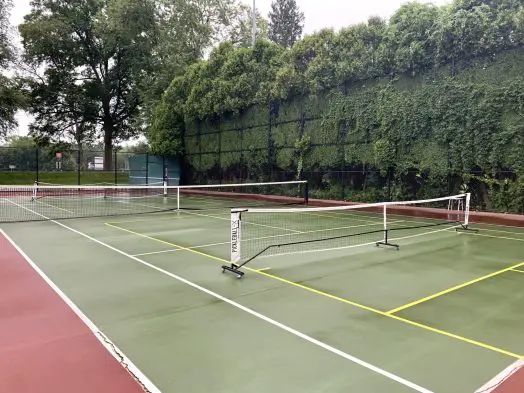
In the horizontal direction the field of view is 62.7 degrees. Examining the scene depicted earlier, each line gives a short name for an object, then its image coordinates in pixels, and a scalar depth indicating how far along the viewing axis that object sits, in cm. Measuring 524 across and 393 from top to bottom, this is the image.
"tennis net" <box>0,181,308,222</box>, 1677
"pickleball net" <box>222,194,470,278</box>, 905
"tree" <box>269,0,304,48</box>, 6159
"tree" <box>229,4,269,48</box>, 3824
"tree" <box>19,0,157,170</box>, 3488
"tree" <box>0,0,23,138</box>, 2552
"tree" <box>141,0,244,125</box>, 3350
